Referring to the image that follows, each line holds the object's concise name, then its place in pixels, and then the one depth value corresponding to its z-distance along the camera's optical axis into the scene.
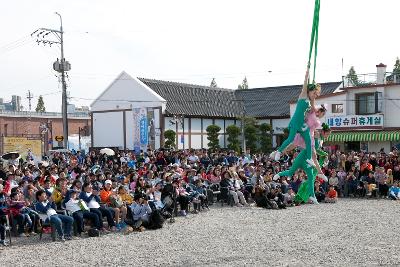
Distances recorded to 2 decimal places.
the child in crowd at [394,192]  17.77
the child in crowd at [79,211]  11.47
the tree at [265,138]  33.31
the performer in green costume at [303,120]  6.60
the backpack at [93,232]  11.53
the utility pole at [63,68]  26.20
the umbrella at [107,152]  23.23
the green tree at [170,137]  30.81
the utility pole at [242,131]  32.77
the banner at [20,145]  22.14
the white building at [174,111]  32.56
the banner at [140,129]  32.09
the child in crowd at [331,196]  17.27
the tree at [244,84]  76.73
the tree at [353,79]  28.66
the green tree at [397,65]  57.26
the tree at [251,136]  33.06
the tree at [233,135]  32.97
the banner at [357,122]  27.28
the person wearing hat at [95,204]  11.88
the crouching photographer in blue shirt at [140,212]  12.27
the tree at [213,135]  32.91
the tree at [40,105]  70.06
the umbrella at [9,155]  20.38
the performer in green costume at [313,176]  7.21
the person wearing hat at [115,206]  12.34
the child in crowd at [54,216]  11.00
